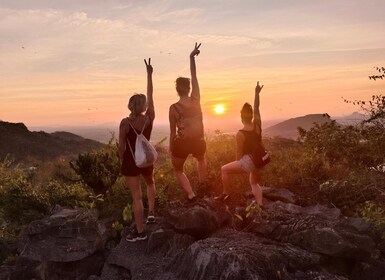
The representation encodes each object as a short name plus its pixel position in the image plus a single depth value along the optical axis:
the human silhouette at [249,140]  6.55
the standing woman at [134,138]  6.20
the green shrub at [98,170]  9.34
